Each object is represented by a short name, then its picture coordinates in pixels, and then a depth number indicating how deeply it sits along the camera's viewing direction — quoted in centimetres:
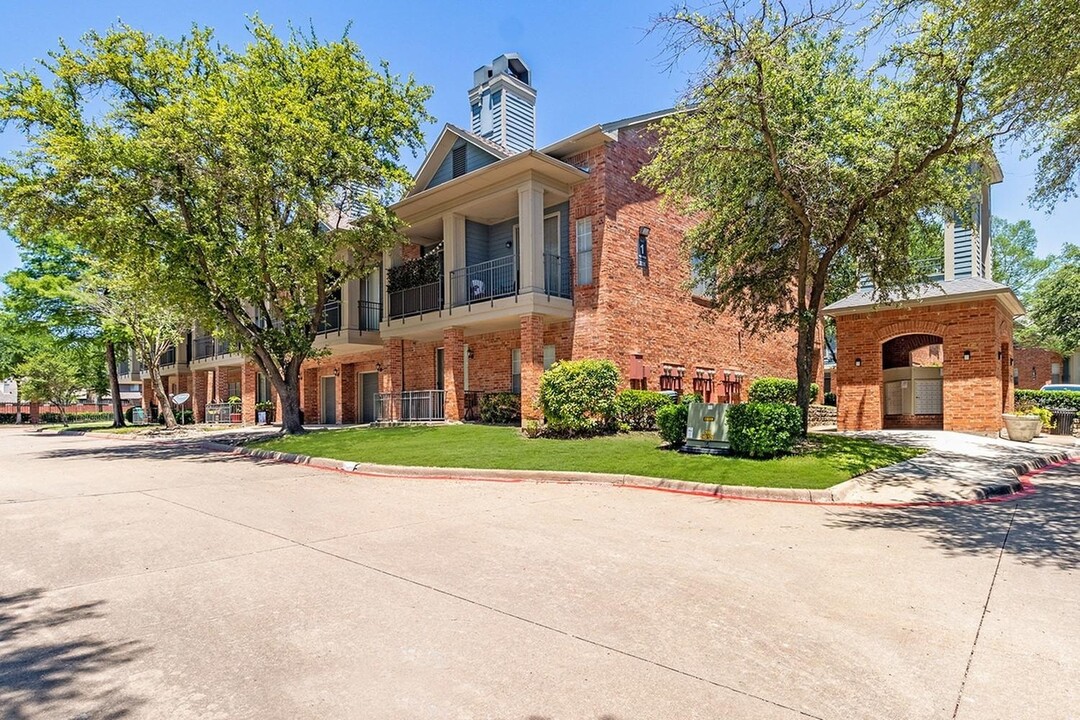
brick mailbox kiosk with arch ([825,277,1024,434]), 1586
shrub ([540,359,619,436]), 1451
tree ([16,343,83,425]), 4197
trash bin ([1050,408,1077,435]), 1722
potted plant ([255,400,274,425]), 2881
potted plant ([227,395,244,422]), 3106
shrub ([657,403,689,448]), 1236
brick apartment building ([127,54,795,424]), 1650
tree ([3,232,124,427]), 2966
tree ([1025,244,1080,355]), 2691
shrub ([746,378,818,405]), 2038
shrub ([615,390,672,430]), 1520
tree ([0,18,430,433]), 1455
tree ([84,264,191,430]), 2479
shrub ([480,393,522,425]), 1795
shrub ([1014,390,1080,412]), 1869
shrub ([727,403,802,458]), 1097
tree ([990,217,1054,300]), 3841
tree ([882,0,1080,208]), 775
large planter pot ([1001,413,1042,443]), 1456
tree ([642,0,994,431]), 1030
